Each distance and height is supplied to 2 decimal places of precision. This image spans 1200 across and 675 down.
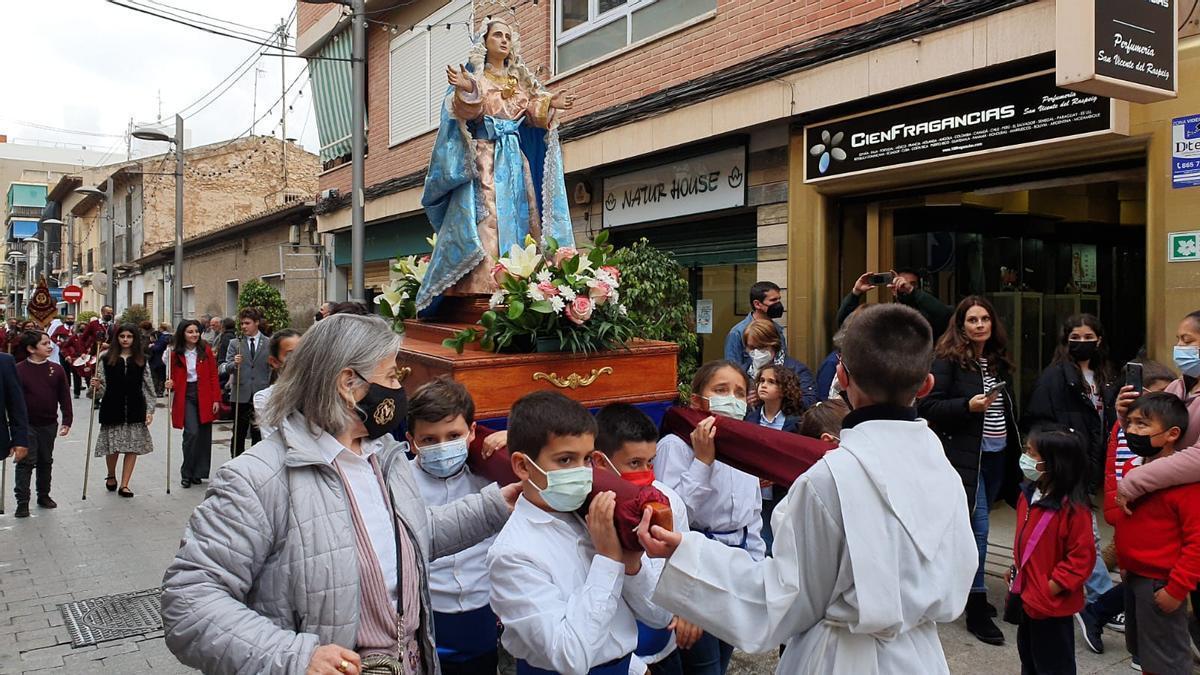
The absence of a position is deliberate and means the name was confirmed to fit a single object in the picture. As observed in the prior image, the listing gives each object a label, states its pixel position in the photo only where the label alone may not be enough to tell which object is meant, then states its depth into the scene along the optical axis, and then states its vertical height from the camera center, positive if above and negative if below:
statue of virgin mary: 4.52 +0.80
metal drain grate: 5.07 -1.73
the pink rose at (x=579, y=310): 3.82 +0.07
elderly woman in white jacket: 1.95 -0.50
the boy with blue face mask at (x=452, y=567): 3.17 -0.86
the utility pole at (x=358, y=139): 10.47 +2.26
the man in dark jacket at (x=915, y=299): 6.02 +0.20
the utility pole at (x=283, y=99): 18.14 +4.73
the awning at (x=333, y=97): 16.93 +4.58
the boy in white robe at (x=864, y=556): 1.99 -0.52
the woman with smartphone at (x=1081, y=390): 5.32 -0.38
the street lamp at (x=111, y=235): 27.38 +2.77
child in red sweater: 3.94 -1.01
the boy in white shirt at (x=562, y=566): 2.30 -0.65
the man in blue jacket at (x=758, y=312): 6.34 +0.11
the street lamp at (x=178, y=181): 18.67 +3.29
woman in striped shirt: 5.08 -0.51
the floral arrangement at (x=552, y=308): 3.83 +0.08
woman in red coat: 9.45 -0.78
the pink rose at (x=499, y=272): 4.02 +0.25
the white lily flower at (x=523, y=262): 3.96 +0.29
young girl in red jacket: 3.90 -1.02
